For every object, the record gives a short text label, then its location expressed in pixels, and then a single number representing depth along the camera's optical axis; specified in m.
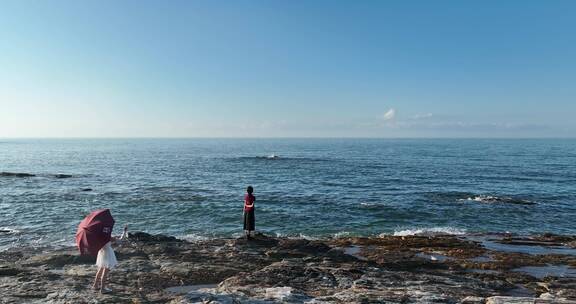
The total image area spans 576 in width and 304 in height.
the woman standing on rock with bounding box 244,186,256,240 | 18.75
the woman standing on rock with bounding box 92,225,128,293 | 11.77
